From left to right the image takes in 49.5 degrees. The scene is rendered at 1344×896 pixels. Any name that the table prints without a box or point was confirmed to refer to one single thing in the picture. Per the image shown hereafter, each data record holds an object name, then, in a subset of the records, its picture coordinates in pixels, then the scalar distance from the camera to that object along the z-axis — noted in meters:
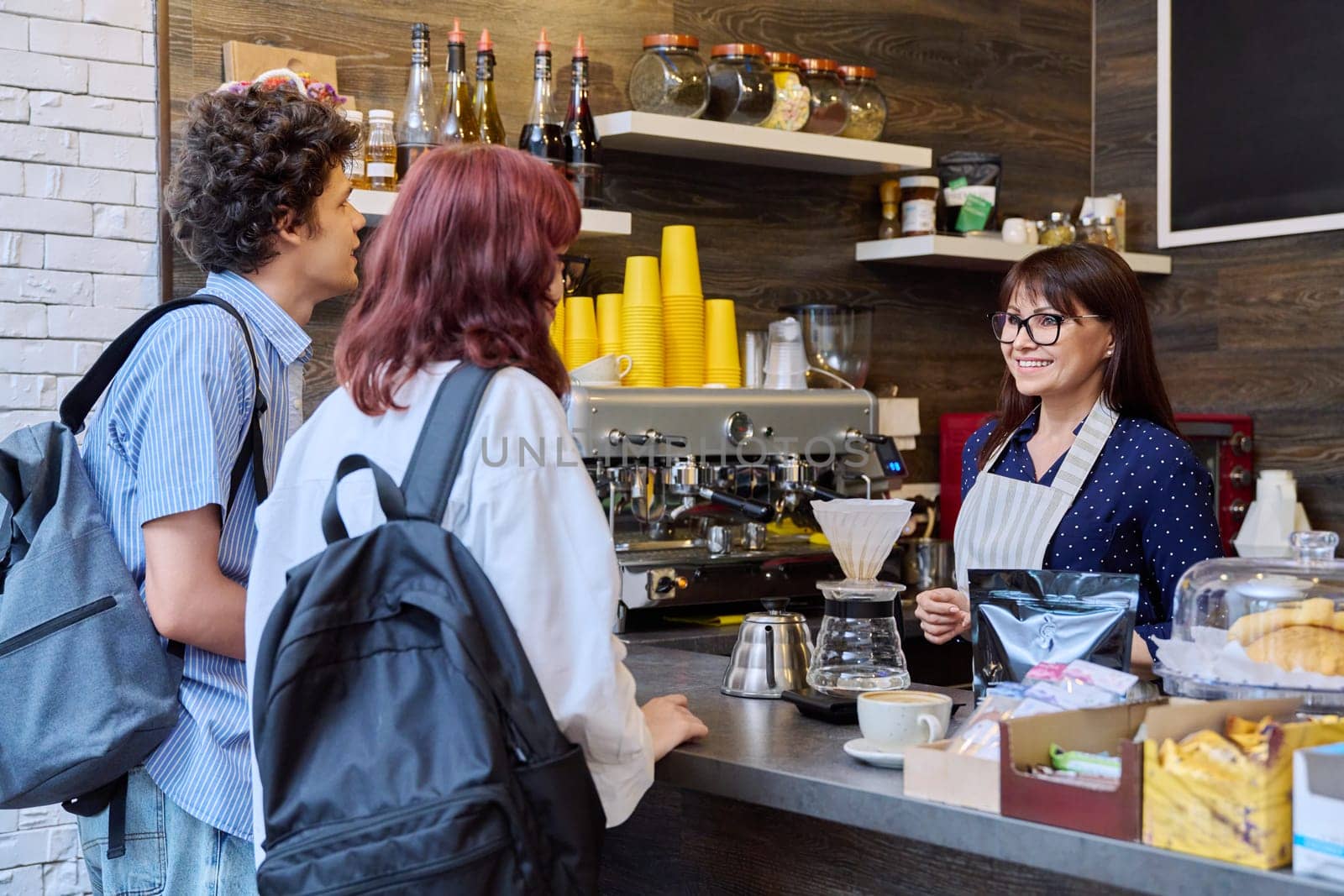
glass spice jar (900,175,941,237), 3.81
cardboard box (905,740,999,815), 1.43
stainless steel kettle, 2.04
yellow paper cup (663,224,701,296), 3.30
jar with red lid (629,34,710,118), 3.28
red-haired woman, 1.35
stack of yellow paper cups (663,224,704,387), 3.29
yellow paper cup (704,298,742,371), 3.35
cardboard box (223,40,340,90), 2.86
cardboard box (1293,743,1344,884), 1.21
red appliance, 3.92
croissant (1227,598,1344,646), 1.57
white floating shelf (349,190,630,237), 2.84
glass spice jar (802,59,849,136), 3.51
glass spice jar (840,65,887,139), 3.62
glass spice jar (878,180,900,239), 3.89
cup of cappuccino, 1.65
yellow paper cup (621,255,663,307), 3.22
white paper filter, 1.92
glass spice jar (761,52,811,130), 3.45
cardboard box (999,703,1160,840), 1.32
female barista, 2.29
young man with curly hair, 1.63
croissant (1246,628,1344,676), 1.54
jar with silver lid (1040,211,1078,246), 4.00
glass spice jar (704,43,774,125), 3.36
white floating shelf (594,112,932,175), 3.21
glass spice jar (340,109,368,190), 2.85
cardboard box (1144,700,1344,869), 1.25
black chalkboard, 3.94
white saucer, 1.61
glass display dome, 1.54
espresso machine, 2.95
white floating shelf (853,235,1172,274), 3.74
